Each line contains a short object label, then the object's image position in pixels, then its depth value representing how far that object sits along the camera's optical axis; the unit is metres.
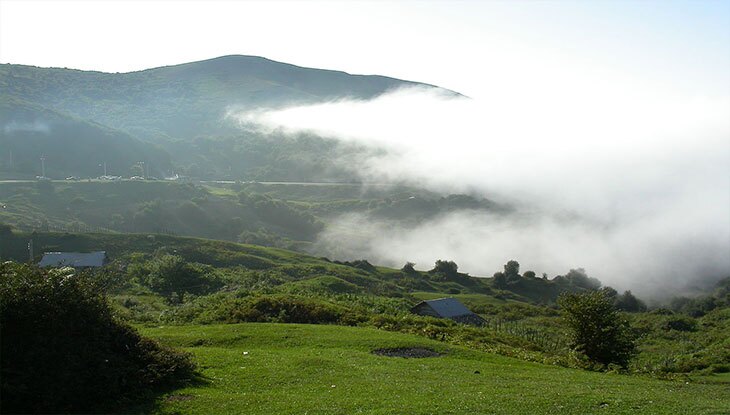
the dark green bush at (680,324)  77.86
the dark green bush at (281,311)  40.62
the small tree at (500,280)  123.62
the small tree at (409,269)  117.69
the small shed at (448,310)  61.88
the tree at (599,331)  36.69
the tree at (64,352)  17.97
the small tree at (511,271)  126.57
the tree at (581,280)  133.88
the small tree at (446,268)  122.50
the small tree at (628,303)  111.06
